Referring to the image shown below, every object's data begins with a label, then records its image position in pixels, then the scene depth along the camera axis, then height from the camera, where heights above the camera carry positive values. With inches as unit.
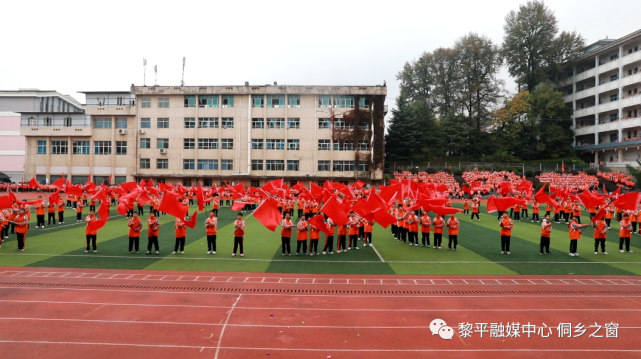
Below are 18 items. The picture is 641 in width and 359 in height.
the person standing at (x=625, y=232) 569.0 -79.0
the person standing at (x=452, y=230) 574.9 -80.3
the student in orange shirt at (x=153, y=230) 530.6 -79.3
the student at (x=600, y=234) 544.1 -79.1
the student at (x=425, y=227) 608.1 -80.8
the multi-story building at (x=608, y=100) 1839.3 +414.1
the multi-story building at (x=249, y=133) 1761.8 +189.0
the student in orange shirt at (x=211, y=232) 528.1 -81.5
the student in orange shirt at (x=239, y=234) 527.5 -82.5
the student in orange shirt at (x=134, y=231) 530.9 -80.9
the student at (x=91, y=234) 533.0 -86.4
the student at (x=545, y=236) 541.9 -83.4
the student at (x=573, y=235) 535.5 -79.9
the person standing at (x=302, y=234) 533.0 -82.4
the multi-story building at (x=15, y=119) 2162.9 +295.6
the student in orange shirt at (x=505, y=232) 544.7 -80.1
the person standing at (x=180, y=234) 534.3 -84.7
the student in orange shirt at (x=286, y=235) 526.3 -84.2
